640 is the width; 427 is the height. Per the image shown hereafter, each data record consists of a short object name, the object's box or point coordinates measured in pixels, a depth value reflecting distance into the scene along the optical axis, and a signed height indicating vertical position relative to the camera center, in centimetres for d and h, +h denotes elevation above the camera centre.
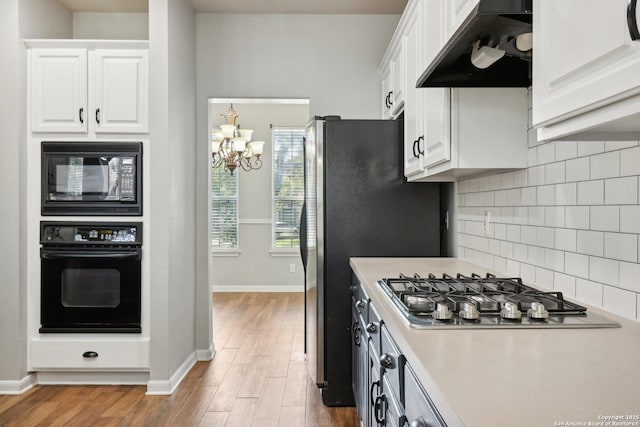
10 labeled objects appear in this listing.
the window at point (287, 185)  687 +39
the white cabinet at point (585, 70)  78 +26
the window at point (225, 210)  692 +4
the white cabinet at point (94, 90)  328 +81
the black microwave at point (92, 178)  327 +23
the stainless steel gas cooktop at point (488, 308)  128 -27
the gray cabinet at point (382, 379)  110 -50
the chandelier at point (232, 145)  514 +75
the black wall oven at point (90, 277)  327 -42
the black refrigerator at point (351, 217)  297 -3
